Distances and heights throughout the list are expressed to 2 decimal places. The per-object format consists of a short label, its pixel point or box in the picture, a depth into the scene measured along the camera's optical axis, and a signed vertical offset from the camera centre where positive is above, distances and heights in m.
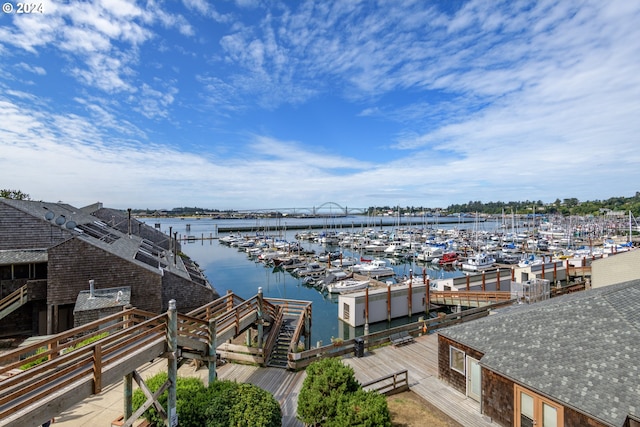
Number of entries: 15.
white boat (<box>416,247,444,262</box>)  61.67 -6.97
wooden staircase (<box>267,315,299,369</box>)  14.69 -6.48
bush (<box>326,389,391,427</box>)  7.70 -4.75
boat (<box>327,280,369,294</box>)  38.75 -8.21
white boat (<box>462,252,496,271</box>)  51.05 -7.32
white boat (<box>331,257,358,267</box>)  52.19 -7.21
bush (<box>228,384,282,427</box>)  7.61 -4.69
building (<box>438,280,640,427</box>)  8.29 -4.42
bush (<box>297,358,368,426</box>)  8.43 -4.69
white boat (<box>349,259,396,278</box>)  47.31 -7.70
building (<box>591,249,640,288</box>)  18.84 -3.16
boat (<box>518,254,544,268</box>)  50.04 -7.11
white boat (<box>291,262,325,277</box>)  49.36 -8.22
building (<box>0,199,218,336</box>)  18.77 -3.41
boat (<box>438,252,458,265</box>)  58.28 -7.45
